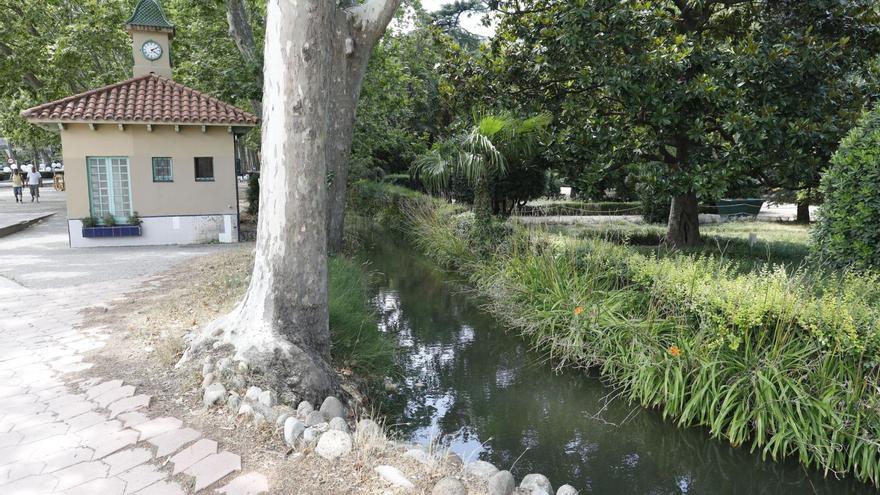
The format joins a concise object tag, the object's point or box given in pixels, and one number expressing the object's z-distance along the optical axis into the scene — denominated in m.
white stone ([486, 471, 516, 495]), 3.17
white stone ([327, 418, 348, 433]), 3.76
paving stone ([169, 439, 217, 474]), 3.39
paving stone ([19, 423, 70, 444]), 3.78
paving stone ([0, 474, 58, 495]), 3.14
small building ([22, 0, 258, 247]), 12.58
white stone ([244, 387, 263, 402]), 4.19
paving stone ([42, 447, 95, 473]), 3.40
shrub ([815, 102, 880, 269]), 5.64
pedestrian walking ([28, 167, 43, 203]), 23.25
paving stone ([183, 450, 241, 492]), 3.22
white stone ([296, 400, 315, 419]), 4.05
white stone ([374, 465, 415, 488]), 3.16
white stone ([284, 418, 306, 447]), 3.64
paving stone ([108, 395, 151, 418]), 4.15
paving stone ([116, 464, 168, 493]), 3.18
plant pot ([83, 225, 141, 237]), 12.91
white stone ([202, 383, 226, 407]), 4.17
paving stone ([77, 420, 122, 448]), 3.70
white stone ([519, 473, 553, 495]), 3.36
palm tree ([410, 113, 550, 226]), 9.66
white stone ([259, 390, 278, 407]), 4.15
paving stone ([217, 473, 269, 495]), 3.12
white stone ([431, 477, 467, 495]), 3.07
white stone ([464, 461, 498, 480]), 3.36
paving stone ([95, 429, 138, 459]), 3.56
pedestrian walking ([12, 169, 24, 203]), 22.53
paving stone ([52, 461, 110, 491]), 3.22
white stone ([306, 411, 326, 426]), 3.90
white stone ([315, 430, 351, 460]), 3.46
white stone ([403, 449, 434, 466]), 3.42
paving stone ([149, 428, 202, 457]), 3.56
